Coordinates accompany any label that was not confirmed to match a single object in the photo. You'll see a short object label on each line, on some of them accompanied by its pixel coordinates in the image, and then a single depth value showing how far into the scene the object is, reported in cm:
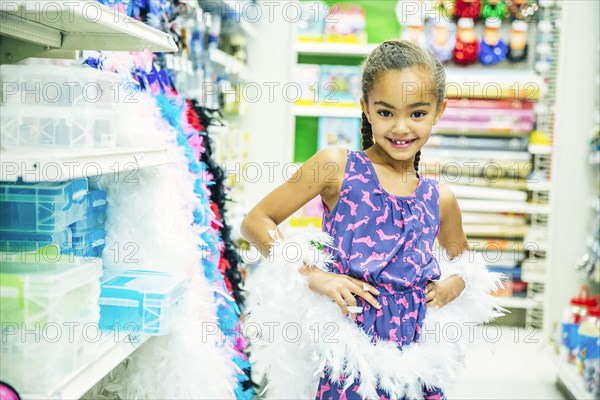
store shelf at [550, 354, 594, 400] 337
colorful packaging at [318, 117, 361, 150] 531
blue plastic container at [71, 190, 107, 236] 170
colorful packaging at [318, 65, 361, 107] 520
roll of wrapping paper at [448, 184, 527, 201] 514
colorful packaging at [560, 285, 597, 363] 386
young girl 172
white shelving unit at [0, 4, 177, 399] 120
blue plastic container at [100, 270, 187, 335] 168
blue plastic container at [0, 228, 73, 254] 146
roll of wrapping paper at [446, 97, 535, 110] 521
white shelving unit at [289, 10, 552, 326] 506
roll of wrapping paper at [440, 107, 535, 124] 520
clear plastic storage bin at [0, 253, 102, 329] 128
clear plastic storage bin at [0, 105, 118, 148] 135
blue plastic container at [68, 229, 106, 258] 169
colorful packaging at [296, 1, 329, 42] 520
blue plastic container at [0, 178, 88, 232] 145
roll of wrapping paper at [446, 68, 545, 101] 504
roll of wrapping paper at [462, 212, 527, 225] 523
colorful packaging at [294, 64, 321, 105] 517
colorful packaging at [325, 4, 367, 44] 518
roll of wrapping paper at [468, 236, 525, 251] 515
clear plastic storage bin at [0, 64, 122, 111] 148
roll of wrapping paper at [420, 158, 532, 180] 518
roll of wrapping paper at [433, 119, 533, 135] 520
